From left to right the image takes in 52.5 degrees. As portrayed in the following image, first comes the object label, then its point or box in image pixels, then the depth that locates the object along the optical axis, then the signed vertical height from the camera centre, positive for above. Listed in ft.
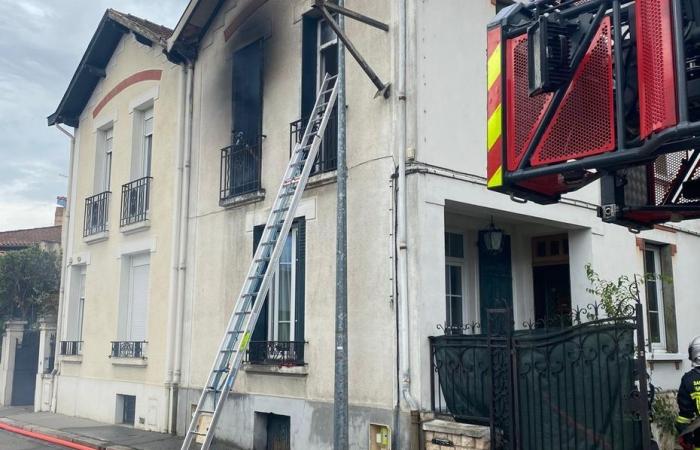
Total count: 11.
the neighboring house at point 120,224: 42.73 +7.86
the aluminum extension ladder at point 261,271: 27.45 +3.01
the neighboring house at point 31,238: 103.17 +16.52
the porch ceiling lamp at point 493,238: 34.35 +5.16
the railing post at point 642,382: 19.79 -1.00
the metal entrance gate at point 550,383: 21.03 -1.20
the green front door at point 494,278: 36.11 +3.54
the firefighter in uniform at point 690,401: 18.75 -1.44
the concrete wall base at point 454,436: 23.97 -3.09
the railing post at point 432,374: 26.71 -1.06
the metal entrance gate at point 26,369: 59.26 -2.10
